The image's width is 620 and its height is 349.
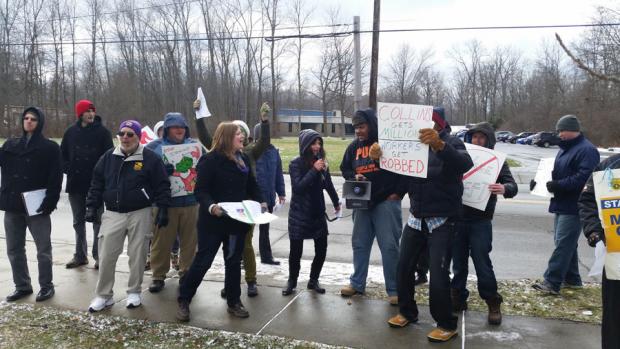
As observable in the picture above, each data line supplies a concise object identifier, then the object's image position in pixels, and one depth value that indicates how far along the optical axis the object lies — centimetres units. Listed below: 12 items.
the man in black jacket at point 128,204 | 445
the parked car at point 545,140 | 4638
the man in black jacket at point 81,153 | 571
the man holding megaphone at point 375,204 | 460
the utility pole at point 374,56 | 1822
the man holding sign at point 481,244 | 419
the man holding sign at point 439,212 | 366
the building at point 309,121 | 8731
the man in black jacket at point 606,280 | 296
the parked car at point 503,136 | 6348
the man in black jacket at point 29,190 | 466
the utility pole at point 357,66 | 1797
